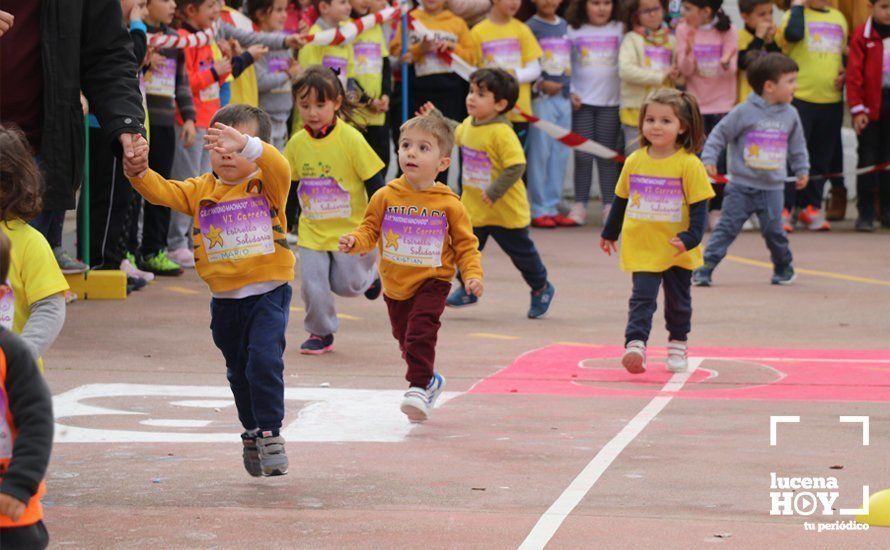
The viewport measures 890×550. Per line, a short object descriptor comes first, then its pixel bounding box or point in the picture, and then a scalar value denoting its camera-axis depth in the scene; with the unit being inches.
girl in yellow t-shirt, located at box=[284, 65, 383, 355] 726.5
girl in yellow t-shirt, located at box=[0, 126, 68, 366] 376.5
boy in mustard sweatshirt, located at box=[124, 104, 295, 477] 483.5
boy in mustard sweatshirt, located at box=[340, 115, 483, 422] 590.6
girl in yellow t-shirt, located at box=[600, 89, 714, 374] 692.1
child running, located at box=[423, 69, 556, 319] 854.5
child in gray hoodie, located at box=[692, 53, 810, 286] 994.1
